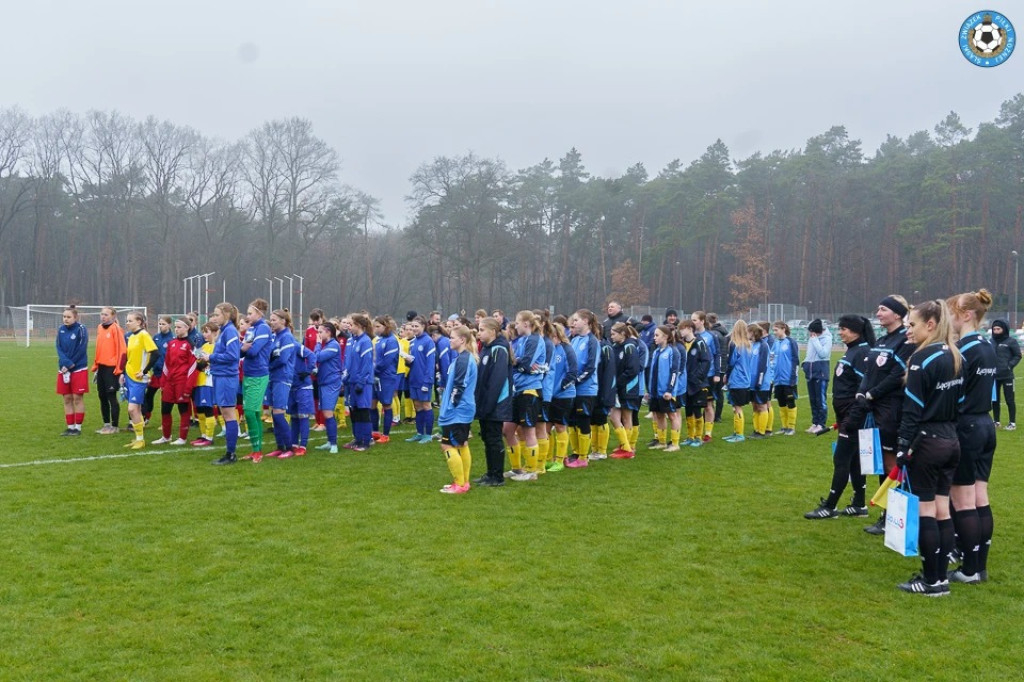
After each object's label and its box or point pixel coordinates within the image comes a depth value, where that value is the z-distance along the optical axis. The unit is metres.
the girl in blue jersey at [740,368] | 12.77
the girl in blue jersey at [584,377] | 10.20
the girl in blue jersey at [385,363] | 12.39
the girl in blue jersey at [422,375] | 12.42
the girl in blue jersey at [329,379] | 11.17
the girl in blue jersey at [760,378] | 12.96
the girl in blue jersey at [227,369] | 10.08
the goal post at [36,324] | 46.59
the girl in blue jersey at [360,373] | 11.29
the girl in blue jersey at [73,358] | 12.30
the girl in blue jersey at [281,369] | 10.50
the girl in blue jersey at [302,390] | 11.05
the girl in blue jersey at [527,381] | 9.41
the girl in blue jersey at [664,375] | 11.48
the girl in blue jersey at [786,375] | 13.65
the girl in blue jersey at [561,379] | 9.90
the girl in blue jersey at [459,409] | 8.57
